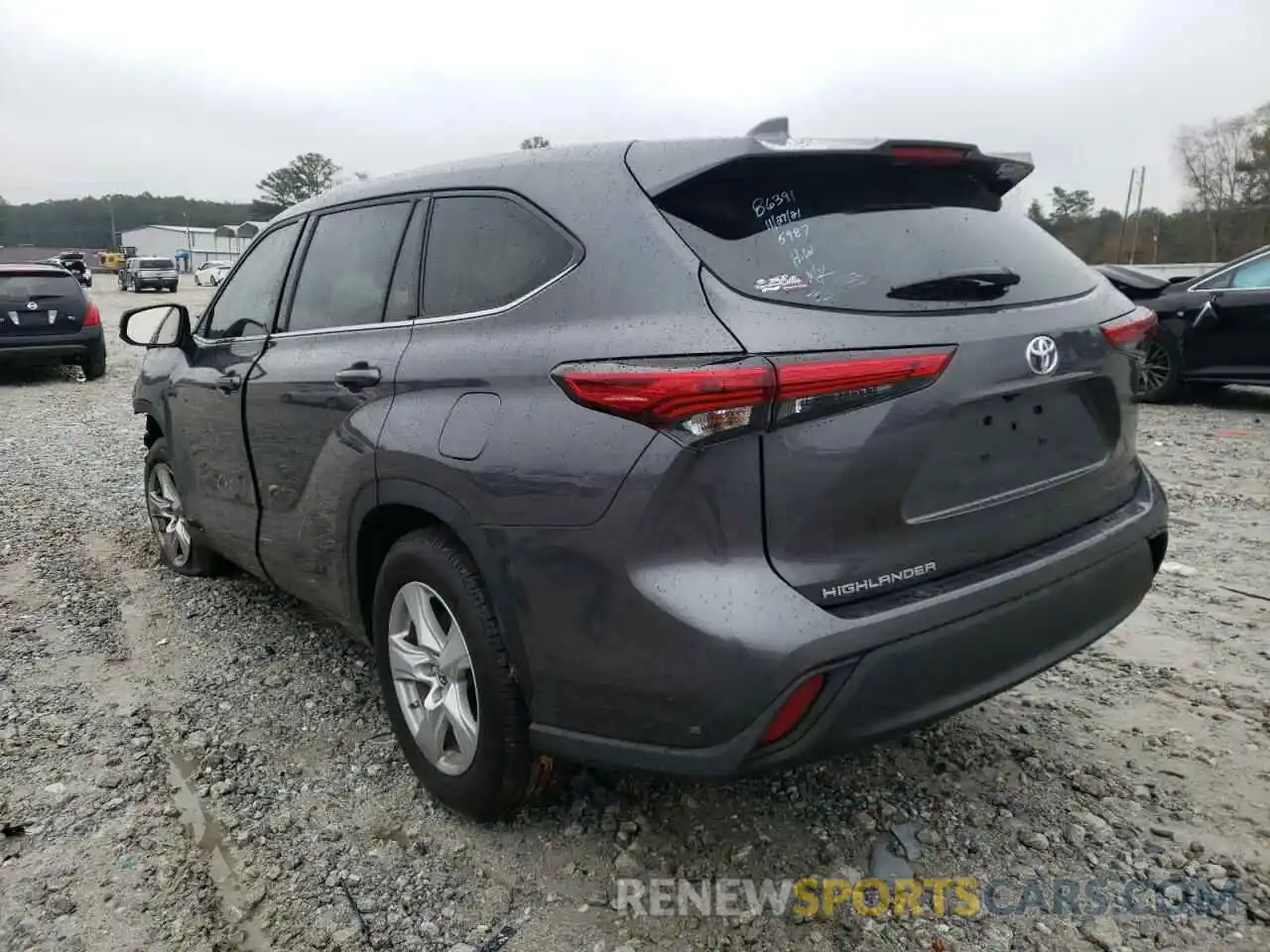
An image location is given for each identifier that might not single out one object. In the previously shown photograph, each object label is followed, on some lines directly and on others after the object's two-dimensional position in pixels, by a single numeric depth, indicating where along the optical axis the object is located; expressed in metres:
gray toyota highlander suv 1.91
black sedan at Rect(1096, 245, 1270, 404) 7.94
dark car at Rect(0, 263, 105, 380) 11.91
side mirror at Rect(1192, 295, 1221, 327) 8.10
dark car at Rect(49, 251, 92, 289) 48.28
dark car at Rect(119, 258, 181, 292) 44.56
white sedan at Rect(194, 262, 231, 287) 49.16
